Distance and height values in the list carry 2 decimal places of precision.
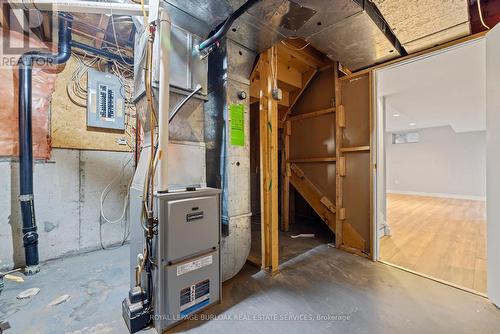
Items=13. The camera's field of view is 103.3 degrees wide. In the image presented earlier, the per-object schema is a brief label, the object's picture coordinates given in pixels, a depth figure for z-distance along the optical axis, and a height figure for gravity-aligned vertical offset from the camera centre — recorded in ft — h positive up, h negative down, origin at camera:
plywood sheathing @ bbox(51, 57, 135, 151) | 7.76 +1.76
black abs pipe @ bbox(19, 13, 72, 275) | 6.75 +0.22
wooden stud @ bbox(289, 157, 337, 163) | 10.10 +0.36
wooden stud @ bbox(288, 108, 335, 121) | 10.04 +2.87
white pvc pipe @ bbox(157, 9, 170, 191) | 4.58 +1.52
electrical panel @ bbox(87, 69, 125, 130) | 8.35 +2.93
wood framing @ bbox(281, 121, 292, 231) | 11.95 -0.46
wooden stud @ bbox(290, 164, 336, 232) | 10.02 -1.64
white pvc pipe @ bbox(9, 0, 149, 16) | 4.65 +3.86
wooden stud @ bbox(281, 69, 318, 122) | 10.74 +4.53
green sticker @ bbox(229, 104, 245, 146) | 6.37 +1.40
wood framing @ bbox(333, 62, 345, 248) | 9.23 +0.57
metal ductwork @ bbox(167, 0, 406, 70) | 5.01 +4.14
